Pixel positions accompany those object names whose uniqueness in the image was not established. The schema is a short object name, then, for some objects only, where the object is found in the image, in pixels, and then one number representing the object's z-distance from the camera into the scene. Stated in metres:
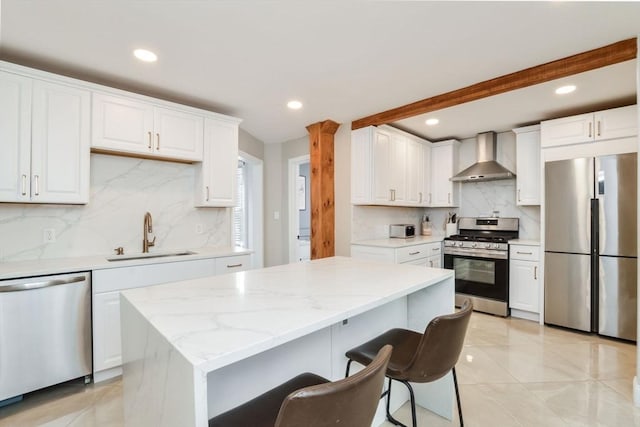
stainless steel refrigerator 2.82
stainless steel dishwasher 1.85
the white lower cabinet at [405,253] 3.39
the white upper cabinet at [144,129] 2.42
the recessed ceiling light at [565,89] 2.71
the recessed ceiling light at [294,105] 3.06
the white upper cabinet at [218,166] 3.05
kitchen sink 2.60
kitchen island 0.82
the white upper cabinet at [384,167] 3.62
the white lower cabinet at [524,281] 3.42
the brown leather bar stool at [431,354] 1.24
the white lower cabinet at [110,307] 2.16
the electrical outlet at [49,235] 2.39
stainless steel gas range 3.60
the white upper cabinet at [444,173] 4.52
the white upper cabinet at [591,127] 2.94
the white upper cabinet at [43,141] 2.04
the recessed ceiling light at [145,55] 2.09
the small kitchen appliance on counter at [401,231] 4.20
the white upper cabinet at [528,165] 3.70
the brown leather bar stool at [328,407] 0.69
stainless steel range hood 3.98
